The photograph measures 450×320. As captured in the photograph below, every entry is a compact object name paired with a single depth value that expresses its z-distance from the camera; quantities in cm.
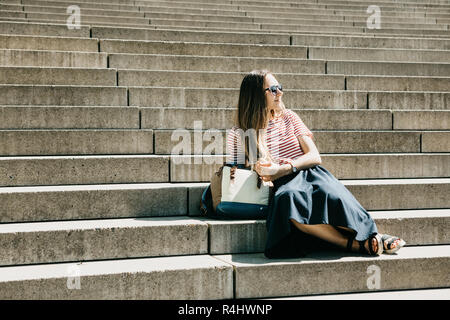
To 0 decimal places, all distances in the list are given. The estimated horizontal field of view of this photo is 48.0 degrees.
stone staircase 321
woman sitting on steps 331
